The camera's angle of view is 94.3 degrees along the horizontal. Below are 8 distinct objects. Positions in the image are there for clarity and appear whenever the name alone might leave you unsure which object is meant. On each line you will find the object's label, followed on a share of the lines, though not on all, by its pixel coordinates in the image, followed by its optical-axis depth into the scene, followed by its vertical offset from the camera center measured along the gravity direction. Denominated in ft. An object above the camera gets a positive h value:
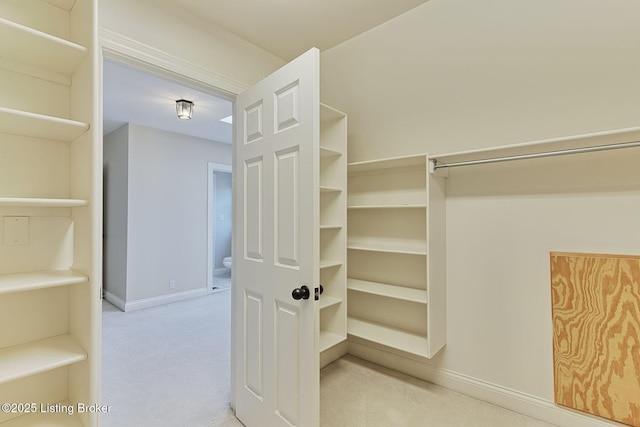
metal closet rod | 4.71 +1.12
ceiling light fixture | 10.78 +4.03
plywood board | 5.17 -2.16
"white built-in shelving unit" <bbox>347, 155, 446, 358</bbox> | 6.75 -1.04
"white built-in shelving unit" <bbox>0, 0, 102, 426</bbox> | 3.70 +0.11
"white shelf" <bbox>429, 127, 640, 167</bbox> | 4.67 +1.29
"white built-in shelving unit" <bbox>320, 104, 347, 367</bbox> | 6.95 -0.20
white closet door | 4.84 -0.57
